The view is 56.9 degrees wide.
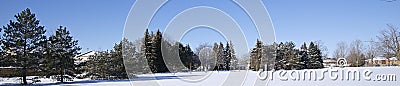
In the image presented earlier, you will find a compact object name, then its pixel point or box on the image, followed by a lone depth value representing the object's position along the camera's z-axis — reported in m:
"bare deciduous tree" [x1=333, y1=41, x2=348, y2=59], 63.19
